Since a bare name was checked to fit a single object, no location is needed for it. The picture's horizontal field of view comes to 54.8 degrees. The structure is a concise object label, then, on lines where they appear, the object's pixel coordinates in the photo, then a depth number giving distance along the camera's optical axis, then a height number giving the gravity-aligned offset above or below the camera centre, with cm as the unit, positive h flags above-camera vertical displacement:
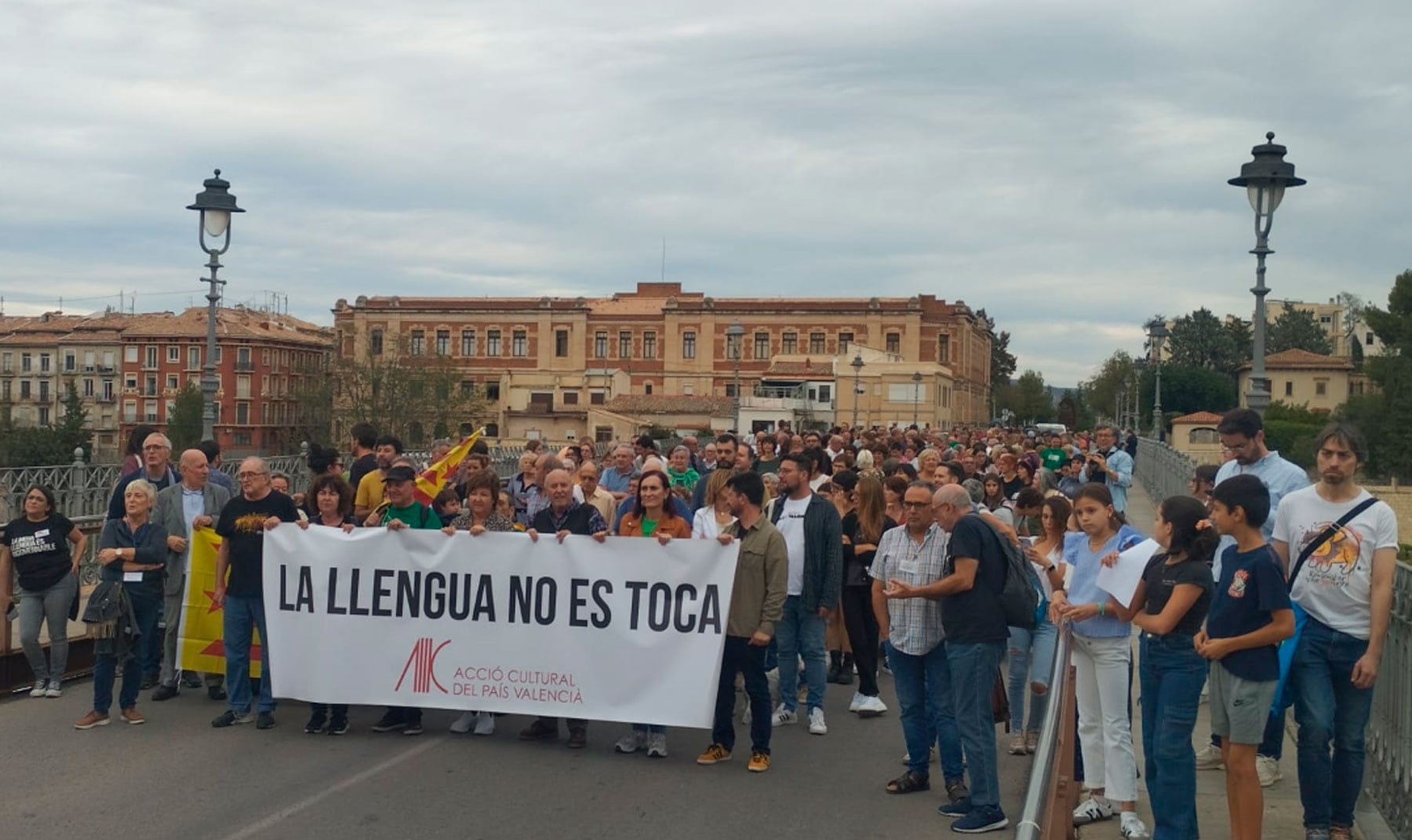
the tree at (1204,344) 14138 +1049
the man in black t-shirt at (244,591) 989 -124
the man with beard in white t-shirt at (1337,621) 667 -85
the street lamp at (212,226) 1858 +266
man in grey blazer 1091 -101
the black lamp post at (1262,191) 1555 +294
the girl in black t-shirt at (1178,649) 668 -102
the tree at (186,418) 9194 +4
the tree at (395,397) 7488 +153
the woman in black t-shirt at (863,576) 1088 -116
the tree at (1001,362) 16651 +976
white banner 905 -135
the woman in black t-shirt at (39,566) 1055 -118
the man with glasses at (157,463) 1147 -38
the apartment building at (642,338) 11144 +777
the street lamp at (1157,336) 4698 +391
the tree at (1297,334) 15825 +1315
